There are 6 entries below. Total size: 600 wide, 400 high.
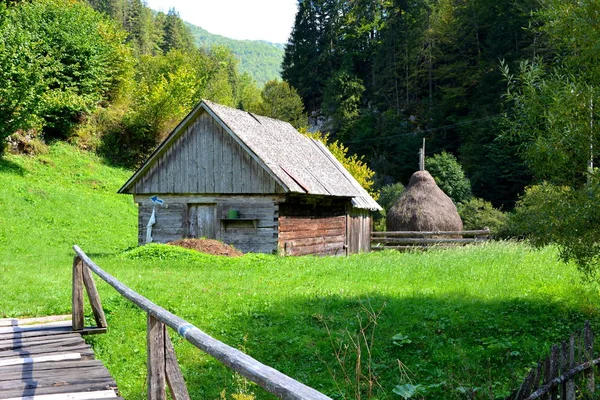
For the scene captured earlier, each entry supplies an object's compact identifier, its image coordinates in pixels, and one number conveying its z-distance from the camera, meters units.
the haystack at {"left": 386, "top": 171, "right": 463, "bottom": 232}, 30.18
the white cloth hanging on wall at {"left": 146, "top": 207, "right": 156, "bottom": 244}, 22.33
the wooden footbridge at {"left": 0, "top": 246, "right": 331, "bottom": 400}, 3.08
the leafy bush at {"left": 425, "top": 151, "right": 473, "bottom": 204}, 39.53
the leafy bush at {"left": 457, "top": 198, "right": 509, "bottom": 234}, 33.53
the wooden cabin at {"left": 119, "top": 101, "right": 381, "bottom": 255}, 20.28
